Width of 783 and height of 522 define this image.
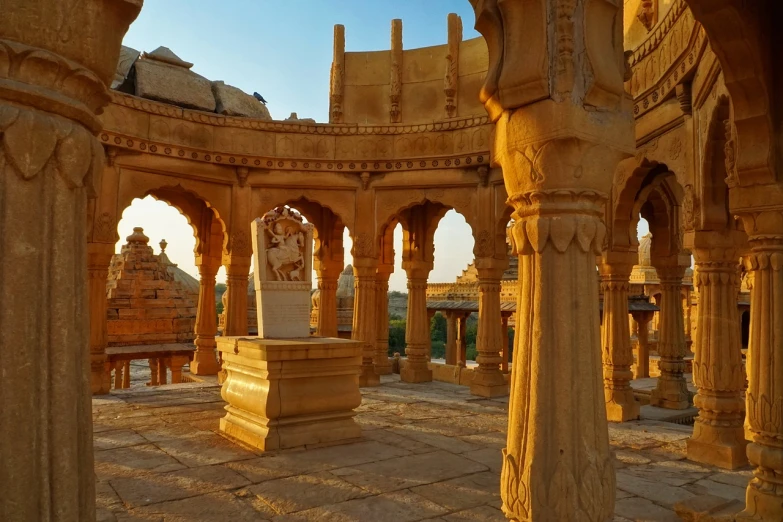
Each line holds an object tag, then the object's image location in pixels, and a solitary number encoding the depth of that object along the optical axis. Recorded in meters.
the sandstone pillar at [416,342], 13.52
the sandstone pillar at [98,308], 10.71
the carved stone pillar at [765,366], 4.38
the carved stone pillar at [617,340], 9.29
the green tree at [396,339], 46.31
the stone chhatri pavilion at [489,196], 1.78
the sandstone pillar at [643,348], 16.28
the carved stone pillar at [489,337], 11.76
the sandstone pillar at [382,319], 14.07
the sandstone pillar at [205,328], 14.16
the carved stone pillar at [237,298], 12.64
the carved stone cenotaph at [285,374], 6.80
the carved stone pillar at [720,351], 6.60
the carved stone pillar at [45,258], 1.70
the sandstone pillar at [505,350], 19.19
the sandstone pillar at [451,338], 22.31
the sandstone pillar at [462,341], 19.02
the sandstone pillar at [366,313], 12.57
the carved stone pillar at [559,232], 3.14
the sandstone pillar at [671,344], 10.30
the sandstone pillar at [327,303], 13.62
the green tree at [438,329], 55.22
